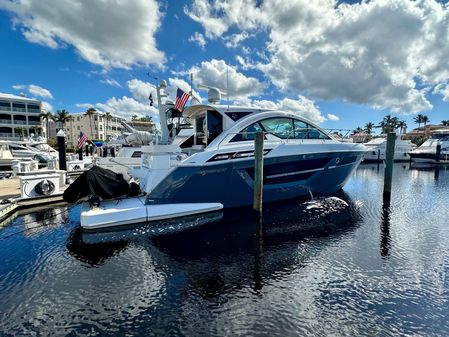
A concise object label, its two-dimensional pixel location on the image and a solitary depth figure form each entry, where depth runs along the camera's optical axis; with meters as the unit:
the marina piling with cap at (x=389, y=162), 11.58
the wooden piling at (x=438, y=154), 30.20
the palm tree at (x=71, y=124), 61.28
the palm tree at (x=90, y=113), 60.31
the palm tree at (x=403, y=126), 69.81
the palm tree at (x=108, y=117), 65.21
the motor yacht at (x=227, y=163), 8.12
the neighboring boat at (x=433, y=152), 30.95
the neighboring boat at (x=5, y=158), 22.05
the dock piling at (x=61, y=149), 13.43
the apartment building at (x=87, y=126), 64.06
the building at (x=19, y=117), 48.94
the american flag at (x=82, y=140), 18.65
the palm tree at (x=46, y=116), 52.59
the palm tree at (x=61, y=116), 58.25
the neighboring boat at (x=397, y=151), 36.56
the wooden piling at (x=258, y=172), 8.42
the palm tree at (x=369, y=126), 78.63
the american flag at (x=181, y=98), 8.97
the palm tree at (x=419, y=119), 78.24
